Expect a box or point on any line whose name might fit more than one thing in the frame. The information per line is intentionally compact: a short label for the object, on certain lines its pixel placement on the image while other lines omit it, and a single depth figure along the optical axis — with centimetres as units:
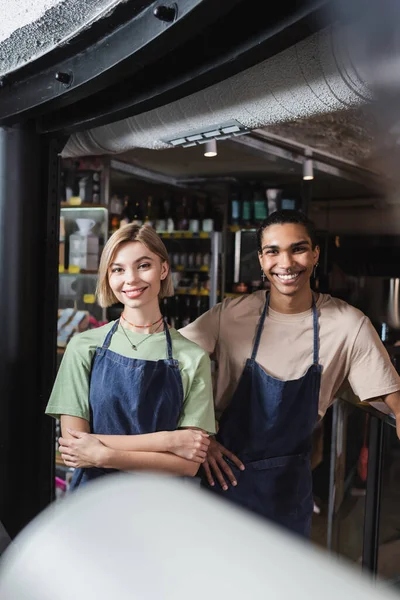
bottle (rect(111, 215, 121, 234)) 467
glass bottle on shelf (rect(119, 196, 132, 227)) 520
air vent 177
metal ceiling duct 135
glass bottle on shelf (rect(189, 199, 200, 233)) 507
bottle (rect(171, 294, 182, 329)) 477
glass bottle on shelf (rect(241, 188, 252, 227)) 418
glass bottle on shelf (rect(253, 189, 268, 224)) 410
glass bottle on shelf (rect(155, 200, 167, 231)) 519
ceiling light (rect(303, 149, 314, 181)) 385
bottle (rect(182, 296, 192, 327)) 489
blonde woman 152
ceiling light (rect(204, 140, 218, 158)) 240
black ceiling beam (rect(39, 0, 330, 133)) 122
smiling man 168
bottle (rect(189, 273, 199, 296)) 486
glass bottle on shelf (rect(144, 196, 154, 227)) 544
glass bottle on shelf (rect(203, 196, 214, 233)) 501
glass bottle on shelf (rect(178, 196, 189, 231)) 517
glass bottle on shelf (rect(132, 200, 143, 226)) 526
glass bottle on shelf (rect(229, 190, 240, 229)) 422
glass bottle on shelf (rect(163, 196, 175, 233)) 518
